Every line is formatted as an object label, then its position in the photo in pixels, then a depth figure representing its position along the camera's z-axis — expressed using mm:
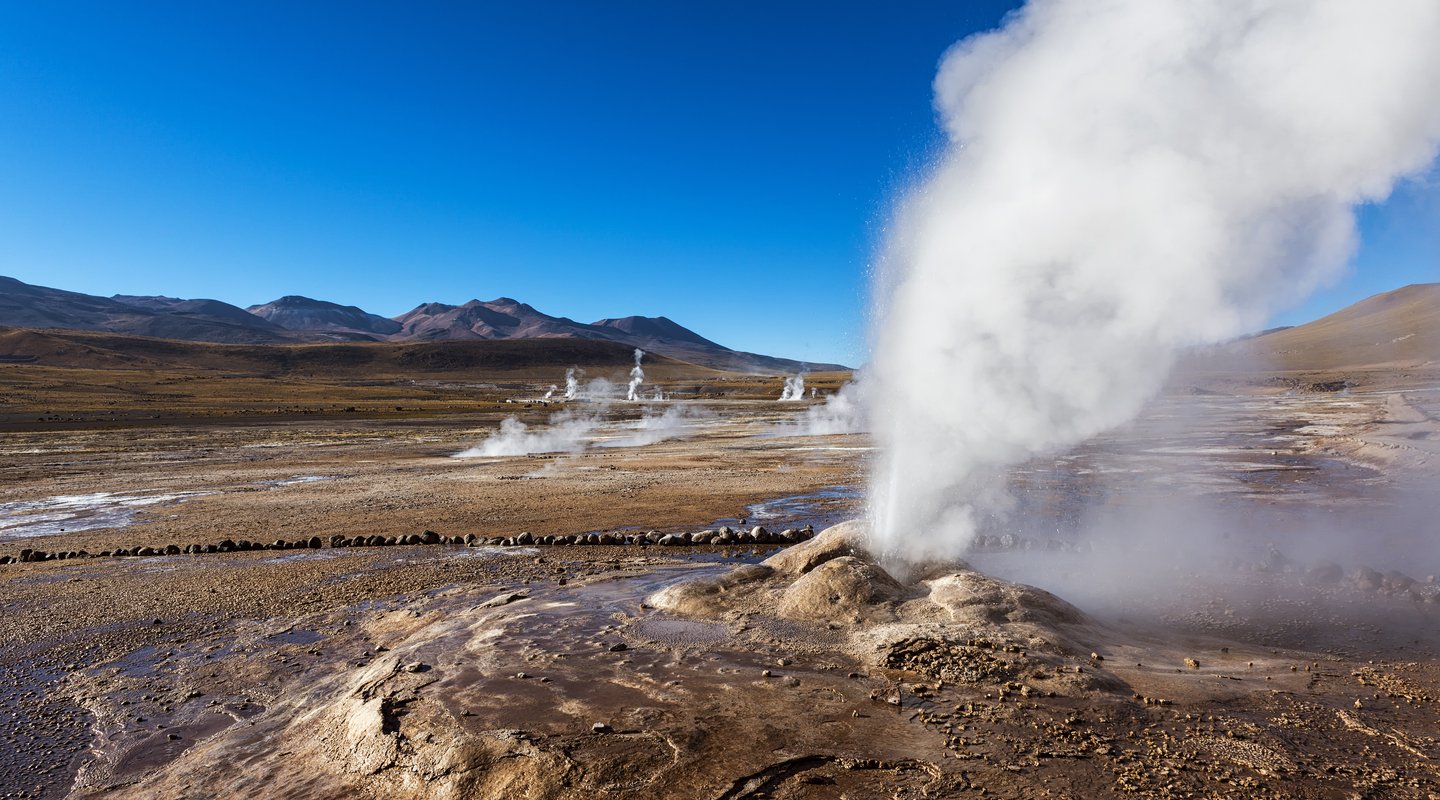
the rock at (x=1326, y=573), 10836
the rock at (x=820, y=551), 11078
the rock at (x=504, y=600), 10164
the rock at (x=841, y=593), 9055
